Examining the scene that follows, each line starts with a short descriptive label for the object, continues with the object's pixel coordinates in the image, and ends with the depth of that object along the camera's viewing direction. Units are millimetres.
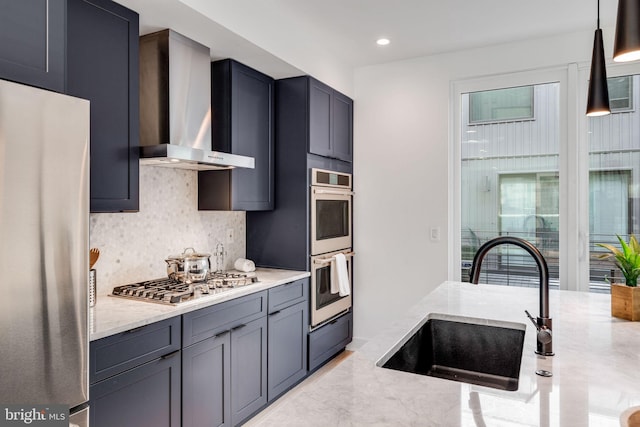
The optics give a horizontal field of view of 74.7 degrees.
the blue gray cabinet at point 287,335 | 2799
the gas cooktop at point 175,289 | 2158
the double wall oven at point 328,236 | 3320
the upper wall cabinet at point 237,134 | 2838
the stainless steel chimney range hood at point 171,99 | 2336
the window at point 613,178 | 3158
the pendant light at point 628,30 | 973
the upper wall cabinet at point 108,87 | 1864
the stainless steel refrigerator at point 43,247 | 1203
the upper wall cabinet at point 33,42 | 1279
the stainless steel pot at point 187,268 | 2435
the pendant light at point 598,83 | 1764
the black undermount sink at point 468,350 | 1503
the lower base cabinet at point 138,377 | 1683
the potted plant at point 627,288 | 1685
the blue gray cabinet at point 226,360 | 2137
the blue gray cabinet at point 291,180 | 3254
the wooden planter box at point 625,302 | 1683
